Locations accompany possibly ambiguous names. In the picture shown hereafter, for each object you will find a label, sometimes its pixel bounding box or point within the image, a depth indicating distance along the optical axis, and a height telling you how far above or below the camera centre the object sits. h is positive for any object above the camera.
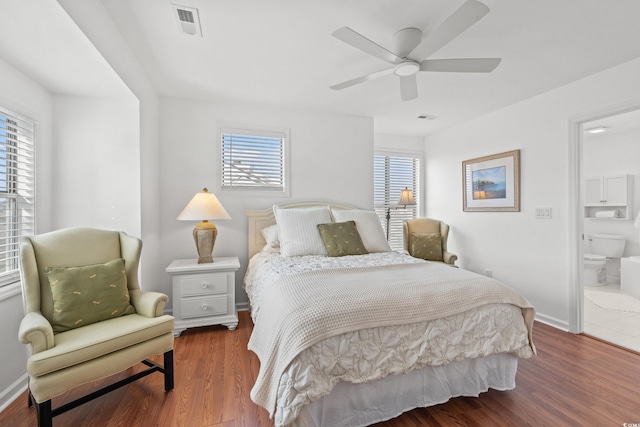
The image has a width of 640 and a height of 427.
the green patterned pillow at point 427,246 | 4.00 -0.49
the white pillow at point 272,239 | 3.15 -0.30
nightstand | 2.79 -0.81
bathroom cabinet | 4.61 +0.26
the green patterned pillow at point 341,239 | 2.80 -0.27
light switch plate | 3.11 -0.03
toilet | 4.44 -0.72
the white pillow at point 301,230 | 2.87 -0.19
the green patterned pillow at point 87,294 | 1.75 -0.52
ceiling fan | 1.64 +1.06
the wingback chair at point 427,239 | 4.00 -0.40
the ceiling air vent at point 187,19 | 1.86 +1.30
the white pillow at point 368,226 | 3.05 -0.17
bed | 1.38 -0.70
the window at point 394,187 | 4.84 +0.40
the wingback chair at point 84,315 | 1.46 -0.63
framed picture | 3.46 +0.36
